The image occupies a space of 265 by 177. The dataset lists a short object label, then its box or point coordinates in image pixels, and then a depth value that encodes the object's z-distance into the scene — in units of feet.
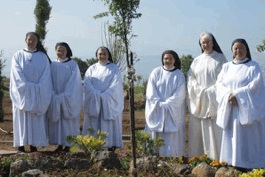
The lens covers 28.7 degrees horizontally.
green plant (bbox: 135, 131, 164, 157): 28.60
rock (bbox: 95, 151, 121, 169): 27.99
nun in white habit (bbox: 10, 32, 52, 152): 35.70
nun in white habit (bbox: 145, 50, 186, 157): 34.86
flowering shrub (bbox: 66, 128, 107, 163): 29.30
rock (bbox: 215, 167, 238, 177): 25.99
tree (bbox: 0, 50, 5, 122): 59.16
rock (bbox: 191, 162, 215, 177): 26.79
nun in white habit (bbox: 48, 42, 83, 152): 37.14
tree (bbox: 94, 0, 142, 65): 22.06
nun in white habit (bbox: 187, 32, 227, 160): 33.78
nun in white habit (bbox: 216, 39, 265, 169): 30.32
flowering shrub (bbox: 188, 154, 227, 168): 29.32
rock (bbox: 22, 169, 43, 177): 25.27
